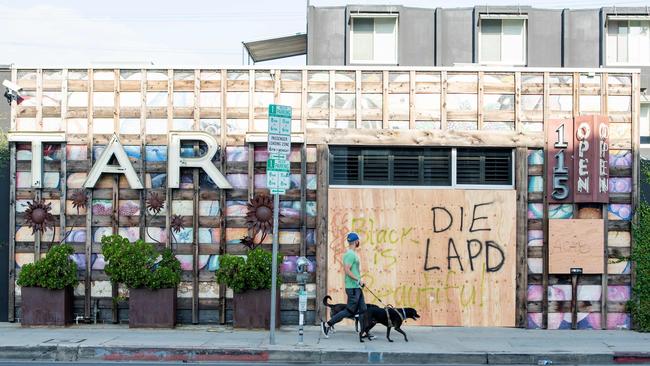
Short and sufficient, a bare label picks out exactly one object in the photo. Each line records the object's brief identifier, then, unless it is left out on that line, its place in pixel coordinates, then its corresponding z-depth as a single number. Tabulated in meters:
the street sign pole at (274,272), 12.20
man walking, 12.84
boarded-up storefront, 14.82
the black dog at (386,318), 12.69
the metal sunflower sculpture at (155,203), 14.75
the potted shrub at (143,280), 14.01
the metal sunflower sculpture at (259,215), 14.74
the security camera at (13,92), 14.81
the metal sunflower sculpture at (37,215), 14.77
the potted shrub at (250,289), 13.94
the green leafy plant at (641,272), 14.56
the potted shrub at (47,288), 14.08
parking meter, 12.26
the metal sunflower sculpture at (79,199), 14.88
